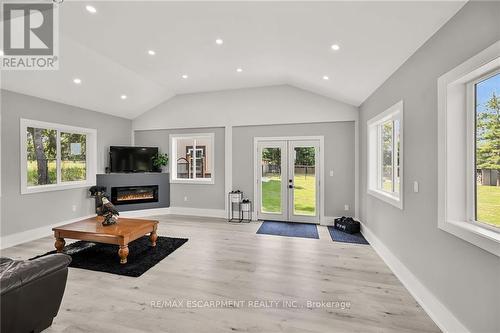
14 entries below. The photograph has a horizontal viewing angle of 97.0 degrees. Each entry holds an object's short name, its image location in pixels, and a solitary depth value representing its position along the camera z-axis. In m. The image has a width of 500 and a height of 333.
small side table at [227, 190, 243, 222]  5.67
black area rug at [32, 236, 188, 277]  3.07
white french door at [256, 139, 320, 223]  5.38
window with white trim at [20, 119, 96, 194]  4.24
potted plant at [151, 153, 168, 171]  6.17
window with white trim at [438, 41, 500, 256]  1.67
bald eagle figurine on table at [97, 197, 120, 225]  3.56
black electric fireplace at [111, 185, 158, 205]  5.69
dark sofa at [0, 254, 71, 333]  1.52
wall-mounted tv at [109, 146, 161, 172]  5.77
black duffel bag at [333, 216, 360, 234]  4.67
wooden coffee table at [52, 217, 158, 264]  3.13
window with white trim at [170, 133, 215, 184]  6.32
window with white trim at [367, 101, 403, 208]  3.12
